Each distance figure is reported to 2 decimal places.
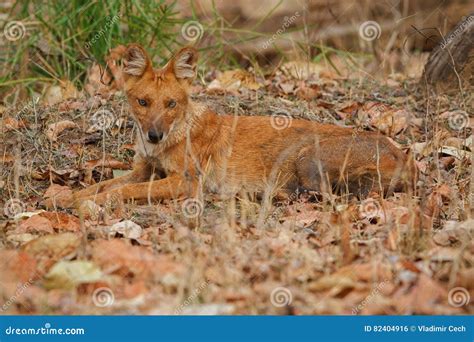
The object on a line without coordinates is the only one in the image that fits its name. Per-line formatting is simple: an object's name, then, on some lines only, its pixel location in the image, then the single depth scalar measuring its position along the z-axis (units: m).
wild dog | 12.48
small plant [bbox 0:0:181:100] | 17.28
